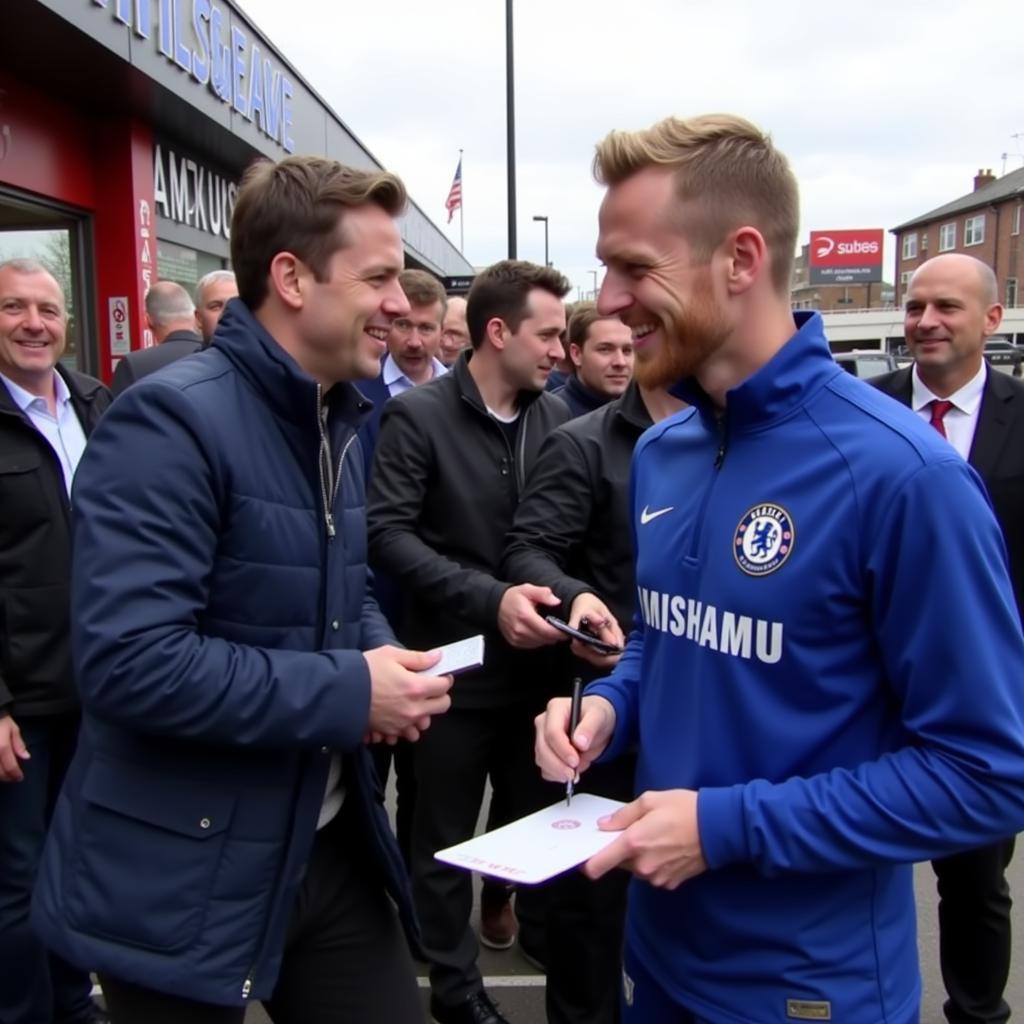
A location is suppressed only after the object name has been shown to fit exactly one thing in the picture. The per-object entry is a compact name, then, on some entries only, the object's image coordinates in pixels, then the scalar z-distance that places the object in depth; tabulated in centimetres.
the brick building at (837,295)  9106
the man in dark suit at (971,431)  309
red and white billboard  8869
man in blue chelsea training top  132
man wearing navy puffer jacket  162
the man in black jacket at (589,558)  299
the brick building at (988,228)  6003
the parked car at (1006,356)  3603
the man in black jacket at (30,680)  288
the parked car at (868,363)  2693
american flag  2402
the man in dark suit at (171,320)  485
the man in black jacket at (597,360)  405
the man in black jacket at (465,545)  317
